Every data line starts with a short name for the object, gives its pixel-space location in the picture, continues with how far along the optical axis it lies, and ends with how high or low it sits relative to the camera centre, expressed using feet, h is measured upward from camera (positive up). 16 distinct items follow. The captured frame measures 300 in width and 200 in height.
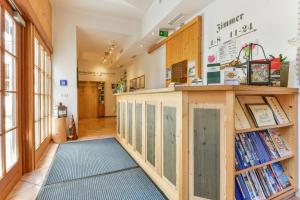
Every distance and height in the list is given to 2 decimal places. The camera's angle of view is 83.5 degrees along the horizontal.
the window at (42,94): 10.14 +0.32
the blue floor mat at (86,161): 7.95 -3.59
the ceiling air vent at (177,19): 11.86 +5.78
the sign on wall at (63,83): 14.90 +1.35
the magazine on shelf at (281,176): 5.98 -2.84
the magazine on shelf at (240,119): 4.91 -0.63
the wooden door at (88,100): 30.68 -0.35
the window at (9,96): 6.25 +0.09
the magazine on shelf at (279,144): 6.02 -1.69
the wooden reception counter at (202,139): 4.58 -1.29
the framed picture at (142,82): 21.65 +2.11
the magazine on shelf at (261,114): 5.45 -0.56
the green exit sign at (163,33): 14.42 +5.59
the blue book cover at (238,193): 4.98 -2.85
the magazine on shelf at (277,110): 6.01 -0.46
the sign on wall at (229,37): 8.20 +3.25
